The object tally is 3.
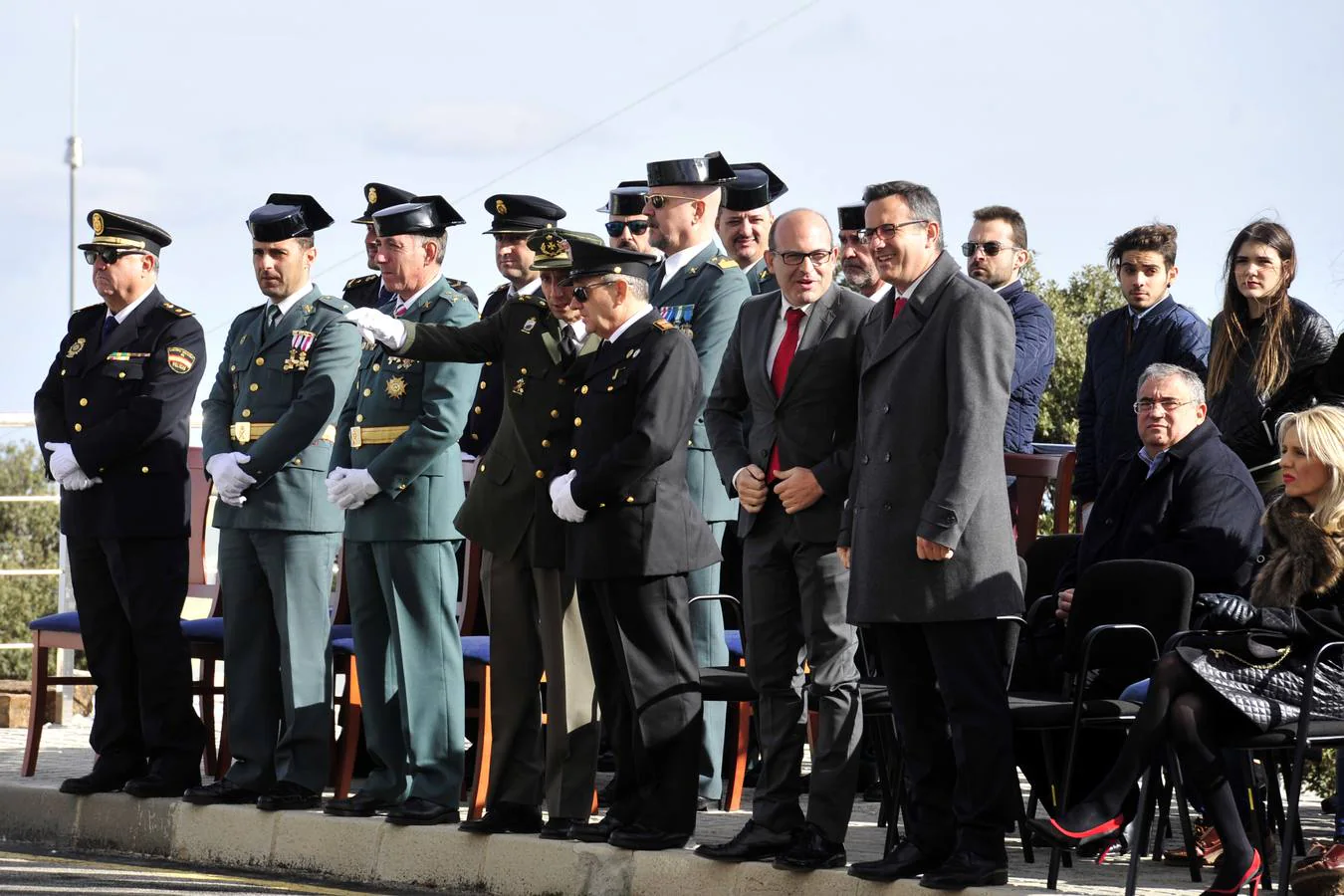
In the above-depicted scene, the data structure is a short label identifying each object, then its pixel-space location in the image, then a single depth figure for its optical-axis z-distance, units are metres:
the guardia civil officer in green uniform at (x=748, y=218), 16.54
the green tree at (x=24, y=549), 53.63
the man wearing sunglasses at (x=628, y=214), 17.15
